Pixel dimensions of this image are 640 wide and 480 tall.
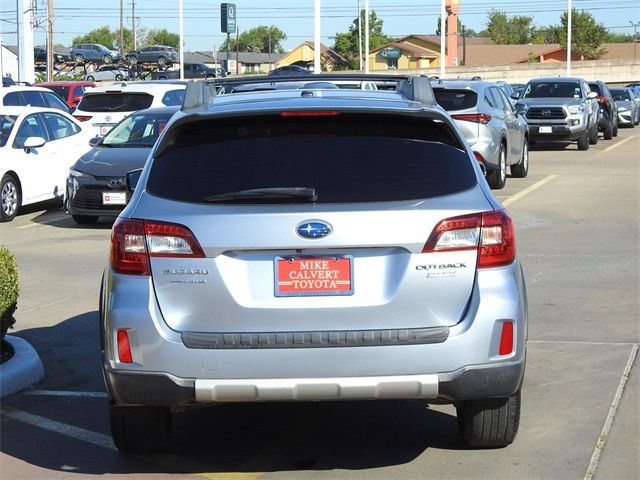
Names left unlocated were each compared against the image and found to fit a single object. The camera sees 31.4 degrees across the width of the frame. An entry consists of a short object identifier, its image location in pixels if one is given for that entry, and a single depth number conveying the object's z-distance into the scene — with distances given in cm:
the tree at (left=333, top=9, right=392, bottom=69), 12385
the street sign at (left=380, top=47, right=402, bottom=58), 12212
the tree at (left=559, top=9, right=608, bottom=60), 12350
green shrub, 722
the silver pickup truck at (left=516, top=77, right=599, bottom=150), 2803
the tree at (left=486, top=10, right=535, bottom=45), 16688
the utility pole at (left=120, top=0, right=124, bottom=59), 8932
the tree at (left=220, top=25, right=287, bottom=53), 18838
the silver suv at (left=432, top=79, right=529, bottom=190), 1898
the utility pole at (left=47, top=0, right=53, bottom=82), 6291
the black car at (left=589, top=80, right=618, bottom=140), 3403
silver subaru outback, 488
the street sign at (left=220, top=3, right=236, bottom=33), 5303
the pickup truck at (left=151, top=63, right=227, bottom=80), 7762
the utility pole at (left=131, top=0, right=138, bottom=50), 11068
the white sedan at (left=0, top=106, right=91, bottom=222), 1647
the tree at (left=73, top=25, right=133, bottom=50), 16762
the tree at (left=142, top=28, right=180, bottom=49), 16688
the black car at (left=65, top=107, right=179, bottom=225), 1512
